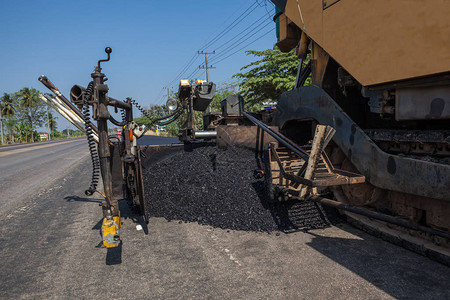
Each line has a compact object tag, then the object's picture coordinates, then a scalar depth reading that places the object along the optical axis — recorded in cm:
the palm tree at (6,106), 6906
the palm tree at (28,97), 7494
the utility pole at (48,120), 7745
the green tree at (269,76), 2233
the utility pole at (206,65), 4539
